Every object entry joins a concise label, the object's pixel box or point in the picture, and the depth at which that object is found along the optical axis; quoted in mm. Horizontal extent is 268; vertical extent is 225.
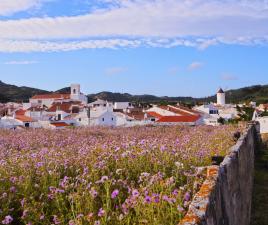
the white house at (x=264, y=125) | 33034
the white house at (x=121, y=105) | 107988
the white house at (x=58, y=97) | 123875
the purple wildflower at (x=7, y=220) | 4727
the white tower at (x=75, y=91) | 130500
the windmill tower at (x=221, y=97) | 127475
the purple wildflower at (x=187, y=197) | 4473
